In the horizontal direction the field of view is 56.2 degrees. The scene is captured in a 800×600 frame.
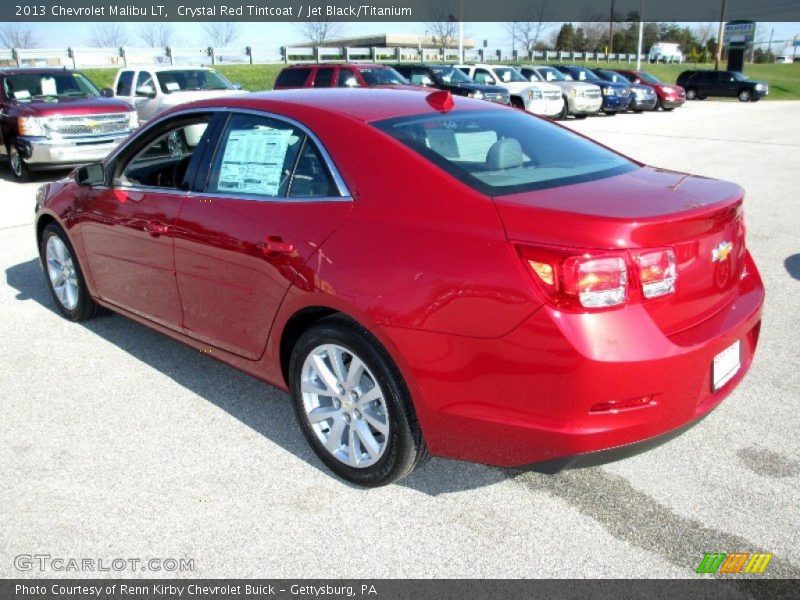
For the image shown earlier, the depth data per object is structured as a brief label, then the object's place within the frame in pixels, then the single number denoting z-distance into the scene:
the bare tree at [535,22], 68.69
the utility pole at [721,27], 60.54
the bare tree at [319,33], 55.53
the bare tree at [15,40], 59.93
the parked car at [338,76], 17.12
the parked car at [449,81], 21.70
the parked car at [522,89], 23.56
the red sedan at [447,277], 2.63
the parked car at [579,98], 25.62
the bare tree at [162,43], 64.91
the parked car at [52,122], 12.18
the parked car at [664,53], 81.19
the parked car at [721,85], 41.53
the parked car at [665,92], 31.37
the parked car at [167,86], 15.62
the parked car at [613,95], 28.52
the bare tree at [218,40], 65.06
